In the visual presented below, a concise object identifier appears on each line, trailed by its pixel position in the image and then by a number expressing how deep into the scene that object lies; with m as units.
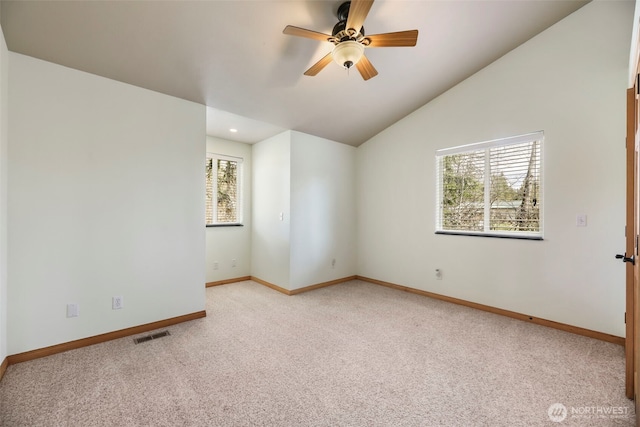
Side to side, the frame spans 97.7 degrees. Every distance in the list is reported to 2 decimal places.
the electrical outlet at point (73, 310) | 2.46
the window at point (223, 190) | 4.68
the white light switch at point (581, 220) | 2.84
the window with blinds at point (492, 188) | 3.21
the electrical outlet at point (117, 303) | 2.66
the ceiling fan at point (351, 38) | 2.03
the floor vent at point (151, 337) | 2.64
